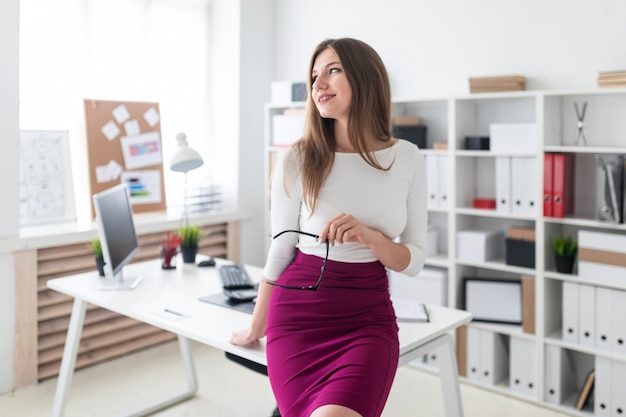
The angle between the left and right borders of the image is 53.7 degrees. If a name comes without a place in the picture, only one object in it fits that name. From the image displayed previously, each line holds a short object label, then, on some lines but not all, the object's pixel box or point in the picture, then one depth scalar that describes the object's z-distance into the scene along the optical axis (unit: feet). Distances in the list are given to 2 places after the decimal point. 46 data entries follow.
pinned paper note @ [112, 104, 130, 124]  12.47
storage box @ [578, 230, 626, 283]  9.29
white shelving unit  9.86
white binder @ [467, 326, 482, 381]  10.98
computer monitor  8.27
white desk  6.61
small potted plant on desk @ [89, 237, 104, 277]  9.17
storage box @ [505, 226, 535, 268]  10.34
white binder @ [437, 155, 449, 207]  11.21
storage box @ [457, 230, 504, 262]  10.87
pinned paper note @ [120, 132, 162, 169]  12.67
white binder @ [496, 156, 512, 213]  10.48
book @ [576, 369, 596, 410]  9.87
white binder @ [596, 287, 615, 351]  9.48
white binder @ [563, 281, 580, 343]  9.86
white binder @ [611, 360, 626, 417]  9.40
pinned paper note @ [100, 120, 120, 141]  12.29
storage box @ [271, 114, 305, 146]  12.97
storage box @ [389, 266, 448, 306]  11.39
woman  5.64
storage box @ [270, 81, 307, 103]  13.19
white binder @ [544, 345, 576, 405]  10.14
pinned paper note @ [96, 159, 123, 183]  12.21
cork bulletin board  12.15
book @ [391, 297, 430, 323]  7.00
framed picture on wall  11.25
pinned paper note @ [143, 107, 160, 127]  13.01
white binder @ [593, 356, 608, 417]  9.55
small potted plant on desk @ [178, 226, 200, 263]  10.04
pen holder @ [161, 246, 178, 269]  9.75
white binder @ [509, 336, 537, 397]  10.44
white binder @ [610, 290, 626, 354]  9.34
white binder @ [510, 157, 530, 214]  10.30
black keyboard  8.42
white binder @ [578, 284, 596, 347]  9.67
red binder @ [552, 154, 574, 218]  9.80
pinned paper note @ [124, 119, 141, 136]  12.66
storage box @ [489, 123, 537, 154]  10.21
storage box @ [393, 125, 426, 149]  11.75
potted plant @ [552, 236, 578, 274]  9.99
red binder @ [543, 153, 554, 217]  9.91
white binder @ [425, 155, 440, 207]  11.32
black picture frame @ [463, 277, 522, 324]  10.86
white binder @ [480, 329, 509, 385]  10.81
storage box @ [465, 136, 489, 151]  10.84
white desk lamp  9.23
